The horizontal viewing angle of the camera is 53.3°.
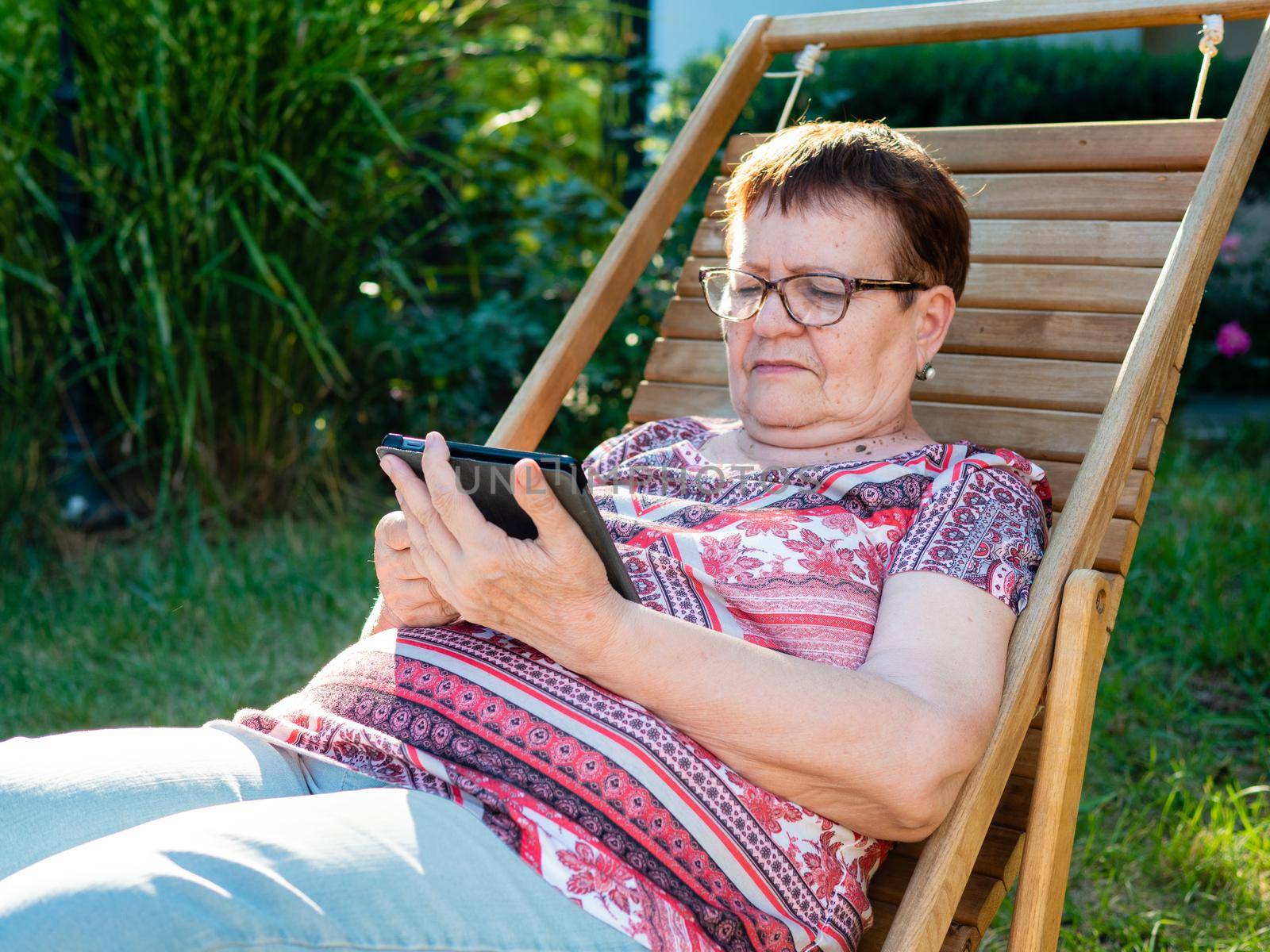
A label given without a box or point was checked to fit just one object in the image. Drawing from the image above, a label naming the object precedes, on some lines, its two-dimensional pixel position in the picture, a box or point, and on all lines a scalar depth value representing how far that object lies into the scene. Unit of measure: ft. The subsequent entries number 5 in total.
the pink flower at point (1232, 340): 15.78
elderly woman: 4.49
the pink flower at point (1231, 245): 17.35
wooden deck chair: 5.55
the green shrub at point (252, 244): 12.87
